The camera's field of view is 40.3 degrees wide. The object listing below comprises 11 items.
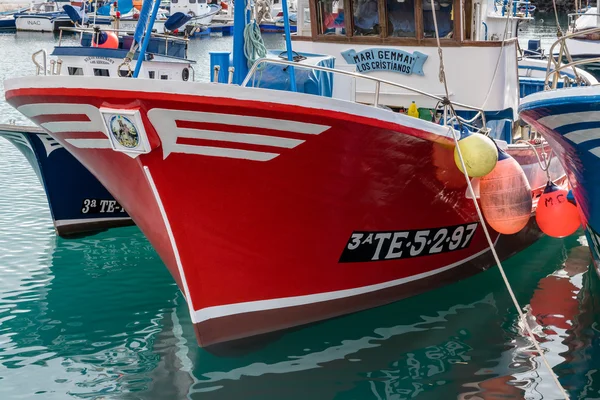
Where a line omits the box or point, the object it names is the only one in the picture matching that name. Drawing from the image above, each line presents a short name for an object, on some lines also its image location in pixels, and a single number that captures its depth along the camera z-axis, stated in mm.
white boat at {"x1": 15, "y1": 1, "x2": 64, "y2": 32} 48906
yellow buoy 7109
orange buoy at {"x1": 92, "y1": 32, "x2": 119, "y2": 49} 16658
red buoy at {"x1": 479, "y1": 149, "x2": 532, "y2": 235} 7867
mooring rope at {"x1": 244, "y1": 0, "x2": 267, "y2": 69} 7722
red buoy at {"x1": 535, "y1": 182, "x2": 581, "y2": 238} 8461
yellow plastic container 8688
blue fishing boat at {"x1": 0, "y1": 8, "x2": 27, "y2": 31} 49844
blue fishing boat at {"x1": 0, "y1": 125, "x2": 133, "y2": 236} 10992
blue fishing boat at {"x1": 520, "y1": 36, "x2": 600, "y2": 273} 6336
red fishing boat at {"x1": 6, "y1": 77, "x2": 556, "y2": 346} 6270
